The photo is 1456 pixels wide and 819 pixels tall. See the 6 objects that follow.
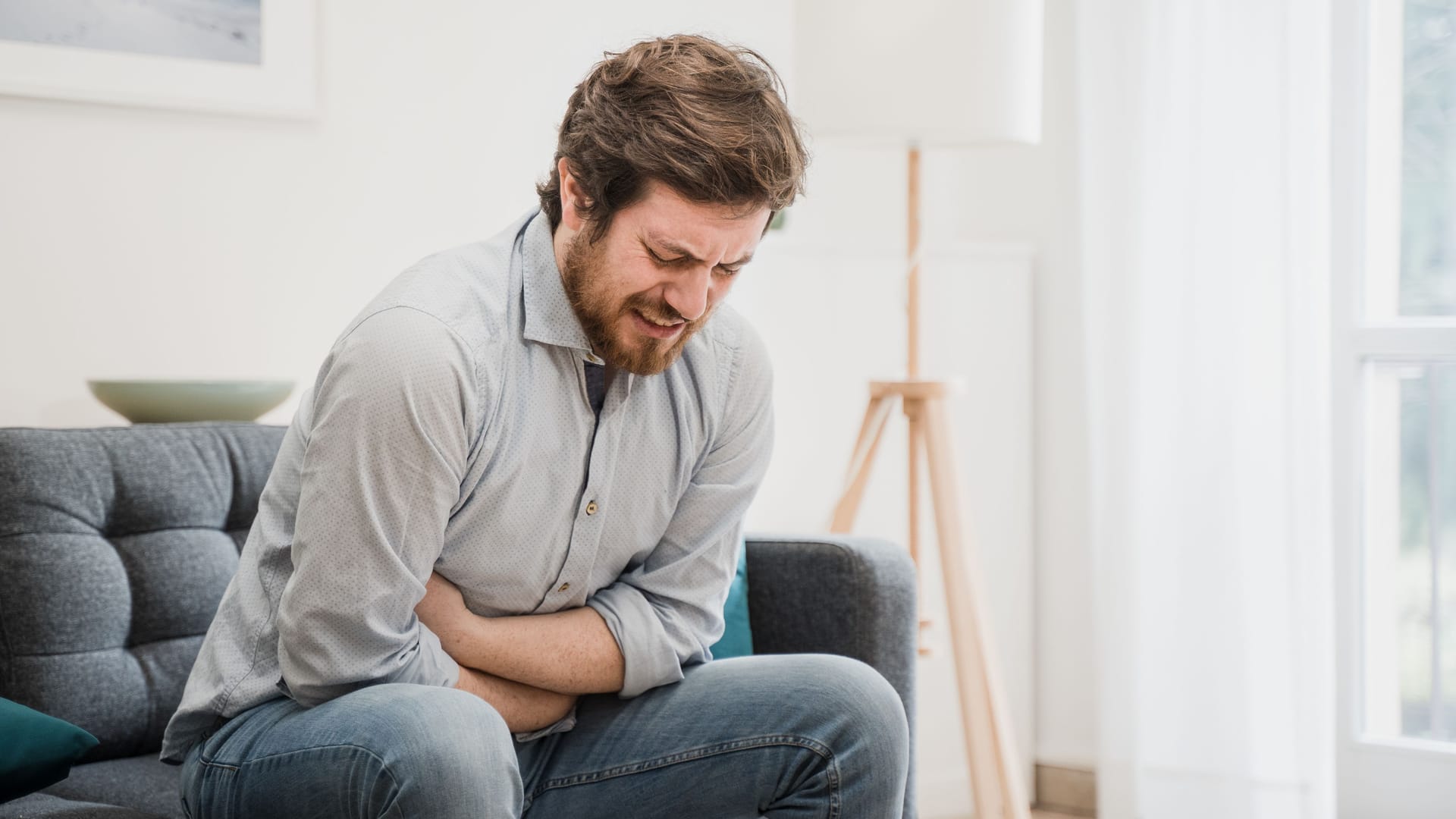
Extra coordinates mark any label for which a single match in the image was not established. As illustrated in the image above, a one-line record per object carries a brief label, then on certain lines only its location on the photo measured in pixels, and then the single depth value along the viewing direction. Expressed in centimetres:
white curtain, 455
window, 461
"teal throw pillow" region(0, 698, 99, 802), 354
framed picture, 419
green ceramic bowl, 405
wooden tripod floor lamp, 424
